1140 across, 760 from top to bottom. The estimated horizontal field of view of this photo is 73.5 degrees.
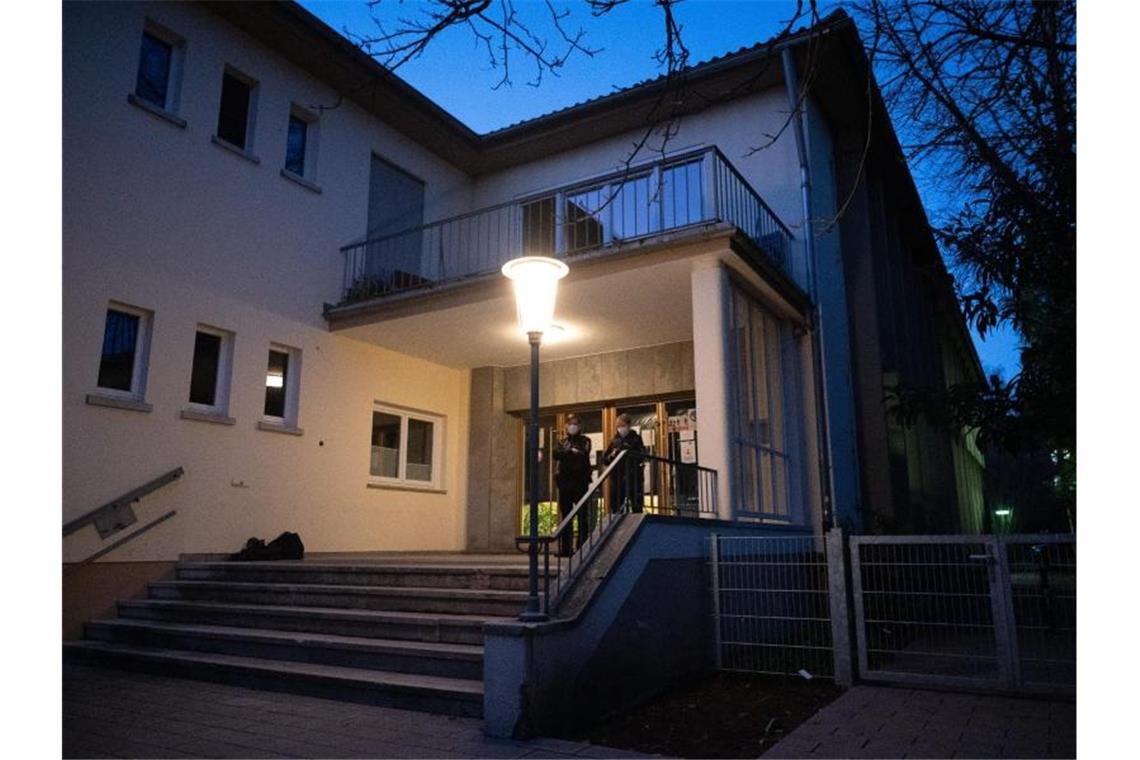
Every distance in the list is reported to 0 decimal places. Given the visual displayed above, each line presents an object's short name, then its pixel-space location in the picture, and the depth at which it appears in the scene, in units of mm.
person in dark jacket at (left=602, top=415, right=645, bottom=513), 6852
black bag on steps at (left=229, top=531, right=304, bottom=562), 8609
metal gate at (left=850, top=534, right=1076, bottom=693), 5422
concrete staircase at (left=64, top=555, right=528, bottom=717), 5332
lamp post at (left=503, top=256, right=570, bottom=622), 5000
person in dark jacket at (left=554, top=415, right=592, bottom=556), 8320
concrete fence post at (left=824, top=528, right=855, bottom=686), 6004
